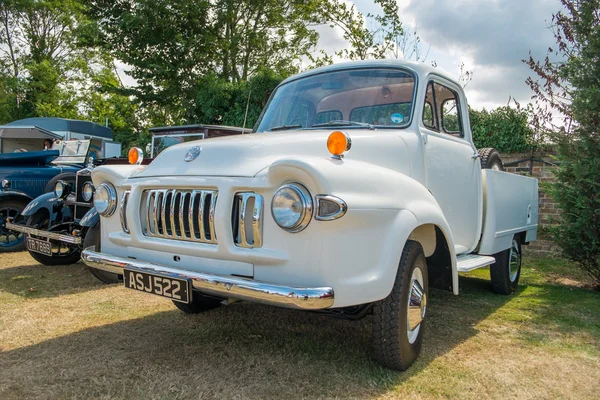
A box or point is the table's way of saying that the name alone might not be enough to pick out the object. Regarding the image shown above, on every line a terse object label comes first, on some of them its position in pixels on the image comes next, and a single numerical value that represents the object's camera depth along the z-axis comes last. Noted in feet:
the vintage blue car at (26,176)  23.24
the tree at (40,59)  81.46
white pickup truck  7.49
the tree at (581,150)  17.44
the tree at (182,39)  47.93
